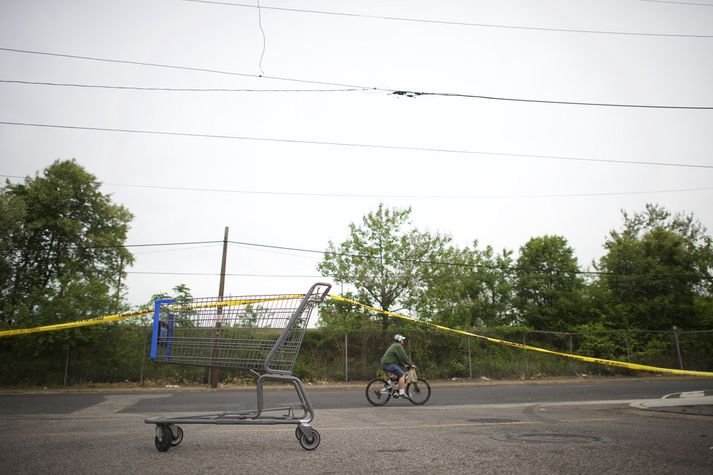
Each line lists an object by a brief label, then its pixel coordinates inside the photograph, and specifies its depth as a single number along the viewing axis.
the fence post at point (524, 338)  23.47
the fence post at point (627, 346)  23.16
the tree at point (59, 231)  30.03
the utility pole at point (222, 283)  18.03
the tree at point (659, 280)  31.58
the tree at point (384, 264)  26.75
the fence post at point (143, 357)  18.20
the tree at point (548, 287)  35.78
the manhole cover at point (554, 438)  5.34
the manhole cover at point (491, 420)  7.15
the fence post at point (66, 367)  17.73
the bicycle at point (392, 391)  11.28
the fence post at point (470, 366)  21.31
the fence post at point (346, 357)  20.30
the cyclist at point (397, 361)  11.25
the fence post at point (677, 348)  22.28
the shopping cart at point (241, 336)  4.95
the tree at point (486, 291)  41.03
